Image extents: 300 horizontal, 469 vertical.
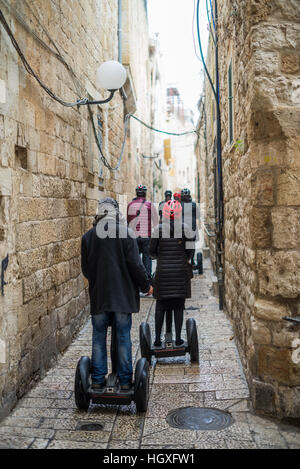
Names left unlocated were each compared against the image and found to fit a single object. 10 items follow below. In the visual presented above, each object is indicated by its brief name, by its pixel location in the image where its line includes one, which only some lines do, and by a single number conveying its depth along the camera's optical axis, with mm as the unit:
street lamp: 6441
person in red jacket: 8133
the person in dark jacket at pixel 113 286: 3818
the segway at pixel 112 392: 3676
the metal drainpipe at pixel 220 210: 7113
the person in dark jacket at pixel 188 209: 8711
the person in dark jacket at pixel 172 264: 4961
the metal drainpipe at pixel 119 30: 10476
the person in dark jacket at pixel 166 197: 9929
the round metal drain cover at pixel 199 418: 3514
